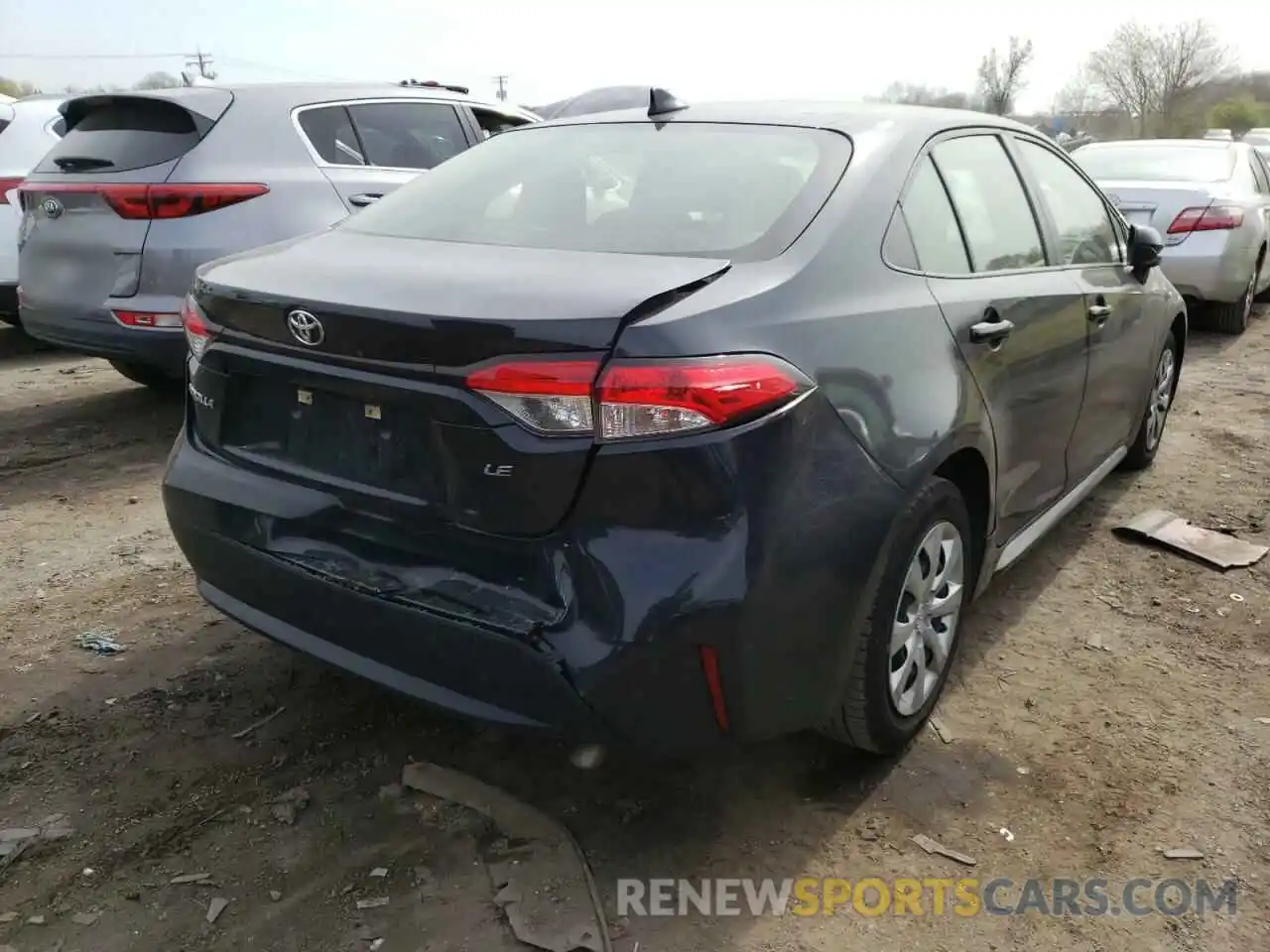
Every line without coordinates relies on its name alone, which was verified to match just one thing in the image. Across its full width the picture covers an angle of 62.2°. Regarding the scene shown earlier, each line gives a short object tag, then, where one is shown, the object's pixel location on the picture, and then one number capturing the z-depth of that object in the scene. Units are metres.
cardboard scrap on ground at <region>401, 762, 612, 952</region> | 2.11
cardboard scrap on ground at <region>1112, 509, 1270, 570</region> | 3.96
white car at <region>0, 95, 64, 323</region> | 6.66
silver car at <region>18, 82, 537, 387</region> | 4.67
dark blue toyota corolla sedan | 1.93
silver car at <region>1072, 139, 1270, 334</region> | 7.64
